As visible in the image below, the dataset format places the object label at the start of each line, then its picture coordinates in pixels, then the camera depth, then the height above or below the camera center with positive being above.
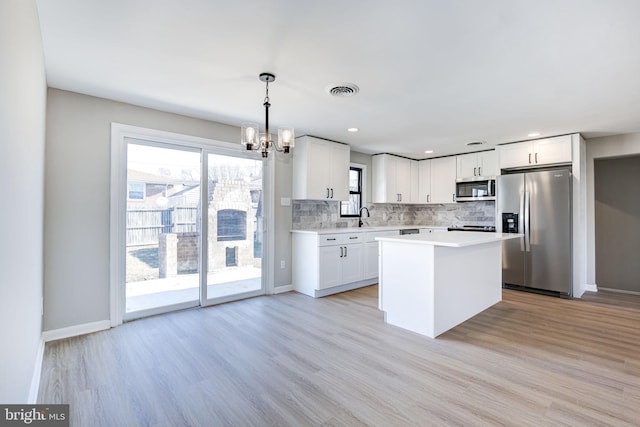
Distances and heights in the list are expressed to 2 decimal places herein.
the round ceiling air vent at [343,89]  2.85 +1.19
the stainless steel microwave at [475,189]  5.46 +0.49
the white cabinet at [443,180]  6.07 +0.72
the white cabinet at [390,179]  5.98 +0.72
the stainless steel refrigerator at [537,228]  4.42 -0.18
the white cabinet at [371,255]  5.07 -0.65
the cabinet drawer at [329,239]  4.42 -0.34
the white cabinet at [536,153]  4.54 +0.98
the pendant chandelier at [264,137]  2.68 +0.69
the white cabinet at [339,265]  4.43 -0.73
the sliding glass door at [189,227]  3.52 -0.14
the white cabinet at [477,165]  5.46 +0.93
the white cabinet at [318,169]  4.65 +0.72
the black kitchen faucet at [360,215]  5.89 +0.02
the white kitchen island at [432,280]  3.01 -0.66
